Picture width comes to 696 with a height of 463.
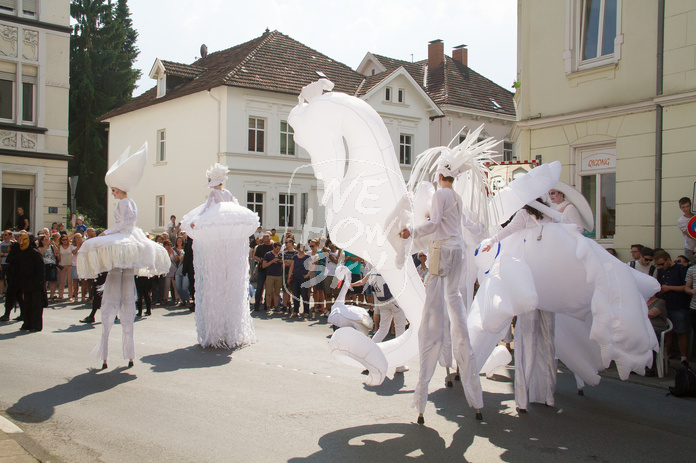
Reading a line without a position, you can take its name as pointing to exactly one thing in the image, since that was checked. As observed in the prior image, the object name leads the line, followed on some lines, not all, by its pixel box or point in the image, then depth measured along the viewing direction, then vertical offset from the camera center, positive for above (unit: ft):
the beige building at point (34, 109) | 81.30 +14.96
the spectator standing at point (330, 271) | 47.55 -3.17
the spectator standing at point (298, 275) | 48.14 -3.60
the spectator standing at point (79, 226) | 73.87 -0.21
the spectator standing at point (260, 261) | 53.42 -2.90
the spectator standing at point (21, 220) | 79.71 +0.43
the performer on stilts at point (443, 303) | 19.88 -2.29
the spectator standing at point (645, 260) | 34.24 -1.47
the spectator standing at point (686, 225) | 35.86 +0.41
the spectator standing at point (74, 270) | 58.13 -4.16
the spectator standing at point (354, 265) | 36.63 -2.10
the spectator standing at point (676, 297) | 30.32 -3.09
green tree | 154.51 +35.92
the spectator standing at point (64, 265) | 58.29 -3.75
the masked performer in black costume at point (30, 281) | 38.93 -3.55
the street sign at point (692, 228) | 31.96 +0.27
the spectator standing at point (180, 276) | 55.52 -4.45
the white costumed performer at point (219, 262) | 32.22 -1.85
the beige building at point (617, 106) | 40.52 +8.70
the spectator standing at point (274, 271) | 52.06 -3.57
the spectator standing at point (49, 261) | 55.98 -3.30
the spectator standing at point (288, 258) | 51.44 -2.49
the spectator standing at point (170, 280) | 58.08 -4.93
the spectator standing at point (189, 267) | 51.55 -3.37
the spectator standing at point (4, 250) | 58.59 -2.50
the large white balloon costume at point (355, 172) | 20.92 +1.85
